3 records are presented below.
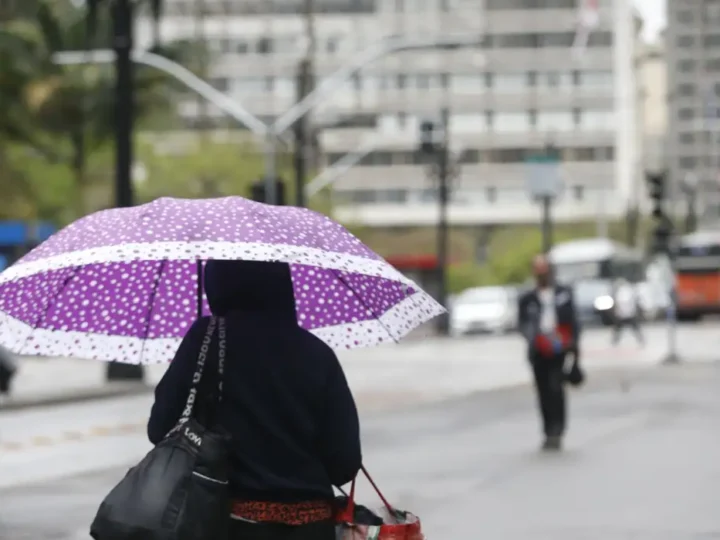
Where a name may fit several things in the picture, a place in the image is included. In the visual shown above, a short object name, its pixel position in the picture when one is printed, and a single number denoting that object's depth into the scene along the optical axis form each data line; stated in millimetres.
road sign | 50816
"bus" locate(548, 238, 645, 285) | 78125
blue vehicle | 55719
